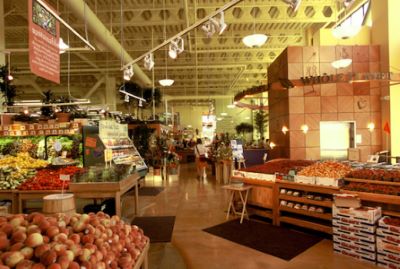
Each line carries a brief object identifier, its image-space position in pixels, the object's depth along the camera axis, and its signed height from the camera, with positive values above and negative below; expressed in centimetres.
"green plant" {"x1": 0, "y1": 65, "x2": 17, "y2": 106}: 808 +155
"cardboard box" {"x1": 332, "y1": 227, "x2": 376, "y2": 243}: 383 -135
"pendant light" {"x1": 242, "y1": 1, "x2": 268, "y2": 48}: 593 +199
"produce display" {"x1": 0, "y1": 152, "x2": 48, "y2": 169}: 639 -50
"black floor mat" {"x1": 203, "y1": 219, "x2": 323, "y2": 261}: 424 -161
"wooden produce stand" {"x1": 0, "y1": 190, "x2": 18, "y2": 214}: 519 -99
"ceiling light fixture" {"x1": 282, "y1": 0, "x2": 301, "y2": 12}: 414 +189
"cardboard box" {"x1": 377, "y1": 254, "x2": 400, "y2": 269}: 360 -158
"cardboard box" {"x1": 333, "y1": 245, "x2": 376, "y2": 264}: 381 -159
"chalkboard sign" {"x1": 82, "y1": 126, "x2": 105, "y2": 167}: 783 -29
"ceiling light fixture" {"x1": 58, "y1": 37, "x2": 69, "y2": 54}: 549 +177
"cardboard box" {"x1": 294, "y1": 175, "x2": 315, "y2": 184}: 496 -73
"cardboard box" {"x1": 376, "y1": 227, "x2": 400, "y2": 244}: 362 -125
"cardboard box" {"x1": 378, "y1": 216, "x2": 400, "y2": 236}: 362 -115
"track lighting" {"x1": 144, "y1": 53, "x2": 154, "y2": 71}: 744 +197
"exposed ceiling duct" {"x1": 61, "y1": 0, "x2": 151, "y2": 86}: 682 +314
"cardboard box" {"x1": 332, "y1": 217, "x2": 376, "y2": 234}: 386 -121
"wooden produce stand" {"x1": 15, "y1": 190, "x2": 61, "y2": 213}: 508 -94
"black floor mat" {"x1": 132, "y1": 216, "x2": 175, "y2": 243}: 488 -162
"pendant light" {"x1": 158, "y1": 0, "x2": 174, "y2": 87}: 851 +164
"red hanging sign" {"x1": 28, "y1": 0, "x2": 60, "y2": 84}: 372 +133
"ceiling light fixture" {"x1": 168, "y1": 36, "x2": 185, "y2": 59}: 643 +200
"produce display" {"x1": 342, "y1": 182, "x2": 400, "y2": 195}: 406 -75
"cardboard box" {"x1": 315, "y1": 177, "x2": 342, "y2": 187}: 465 -72
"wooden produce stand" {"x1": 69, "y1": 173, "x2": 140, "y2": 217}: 476 -82
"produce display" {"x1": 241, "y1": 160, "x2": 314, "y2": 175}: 561 -60
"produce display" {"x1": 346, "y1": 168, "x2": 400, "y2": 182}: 420 -58
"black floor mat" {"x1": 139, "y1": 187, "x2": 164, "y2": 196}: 859 -161
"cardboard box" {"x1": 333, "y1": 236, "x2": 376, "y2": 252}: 383 -146
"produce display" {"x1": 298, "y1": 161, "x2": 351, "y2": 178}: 487 -58
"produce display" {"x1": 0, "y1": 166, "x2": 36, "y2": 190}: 530 -68
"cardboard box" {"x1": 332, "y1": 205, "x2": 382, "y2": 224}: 388 -105
